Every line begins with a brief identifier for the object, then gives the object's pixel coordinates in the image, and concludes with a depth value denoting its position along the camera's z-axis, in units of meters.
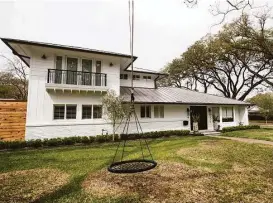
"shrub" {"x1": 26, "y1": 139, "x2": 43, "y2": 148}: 11.09
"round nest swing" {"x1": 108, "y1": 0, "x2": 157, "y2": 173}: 5.44
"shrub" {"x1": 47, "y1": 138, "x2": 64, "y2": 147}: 11.46
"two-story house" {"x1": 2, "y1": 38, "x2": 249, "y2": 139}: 12.10
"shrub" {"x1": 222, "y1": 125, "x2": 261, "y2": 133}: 17.86
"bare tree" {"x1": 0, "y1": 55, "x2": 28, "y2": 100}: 26.92
